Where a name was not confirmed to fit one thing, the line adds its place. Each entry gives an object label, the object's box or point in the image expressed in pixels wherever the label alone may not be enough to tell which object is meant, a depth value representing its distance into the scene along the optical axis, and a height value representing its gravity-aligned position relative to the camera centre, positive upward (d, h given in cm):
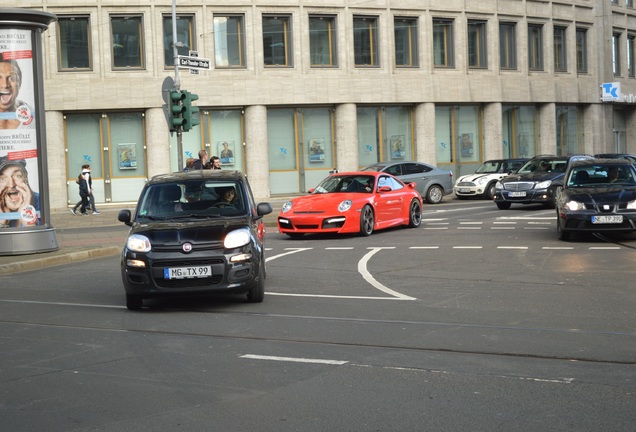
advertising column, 1845 +91
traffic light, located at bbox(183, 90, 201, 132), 2388 +152
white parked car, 3731 -56
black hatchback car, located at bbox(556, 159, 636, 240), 1823 -72
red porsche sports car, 2114 -80
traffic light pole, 2372 +244
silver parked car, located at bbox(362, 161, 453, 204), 3484 -34
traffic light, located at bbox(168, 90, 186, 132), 2382 +160
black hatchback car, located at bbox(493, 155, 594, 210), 2930 -66
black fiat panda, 1133 -91
